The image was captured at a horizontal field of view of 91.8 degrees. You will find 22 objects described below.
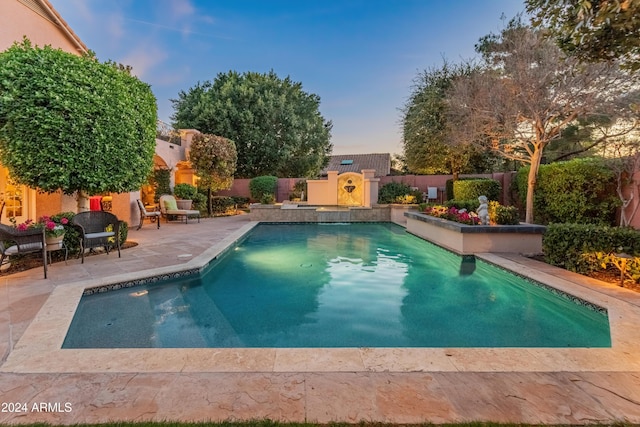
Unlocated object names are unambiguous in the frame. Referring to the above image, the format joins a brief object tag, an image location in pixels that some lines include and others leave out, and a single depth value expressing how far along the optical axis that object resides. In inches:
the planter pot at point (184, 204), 550.8
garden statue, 291.0
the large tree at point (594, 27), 104.7
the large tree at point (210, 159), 579.5
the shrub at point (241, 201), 764.2
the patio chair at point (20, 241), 184.9
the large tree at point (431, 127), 594.5
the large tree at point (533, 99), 318.0
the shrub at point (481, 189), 496.7
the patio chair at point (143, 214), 432.5
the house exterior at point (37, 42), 309.7
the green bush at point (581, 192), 335.6
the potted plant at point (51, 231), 215.5
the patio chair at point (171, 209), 498.9
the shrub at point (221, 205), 663.1
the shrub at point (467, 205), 380.8
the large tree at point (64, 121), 215.9
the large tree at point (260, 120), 822.5
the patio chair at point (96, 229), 239.1
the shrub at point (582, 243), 193.6
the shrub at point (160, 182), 550.2
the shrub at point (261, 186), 743.7
